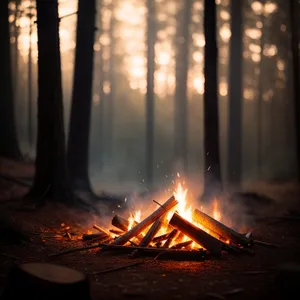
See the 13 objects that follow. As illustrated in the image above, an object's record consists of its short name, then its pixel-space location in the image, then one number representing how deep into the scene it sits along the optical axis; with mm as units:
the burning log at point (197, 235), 7359
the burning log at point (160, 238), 7938
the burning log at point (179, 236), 8023
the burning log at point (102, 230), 8839
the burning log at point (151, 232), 7617
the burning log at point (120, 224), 8547
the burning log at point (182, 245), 7578
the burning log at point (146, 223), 7809
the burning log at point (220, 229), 7934
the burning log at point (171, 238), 7684
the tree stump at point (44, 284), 4258
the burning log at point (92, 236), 8584
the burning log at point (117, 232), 8680
